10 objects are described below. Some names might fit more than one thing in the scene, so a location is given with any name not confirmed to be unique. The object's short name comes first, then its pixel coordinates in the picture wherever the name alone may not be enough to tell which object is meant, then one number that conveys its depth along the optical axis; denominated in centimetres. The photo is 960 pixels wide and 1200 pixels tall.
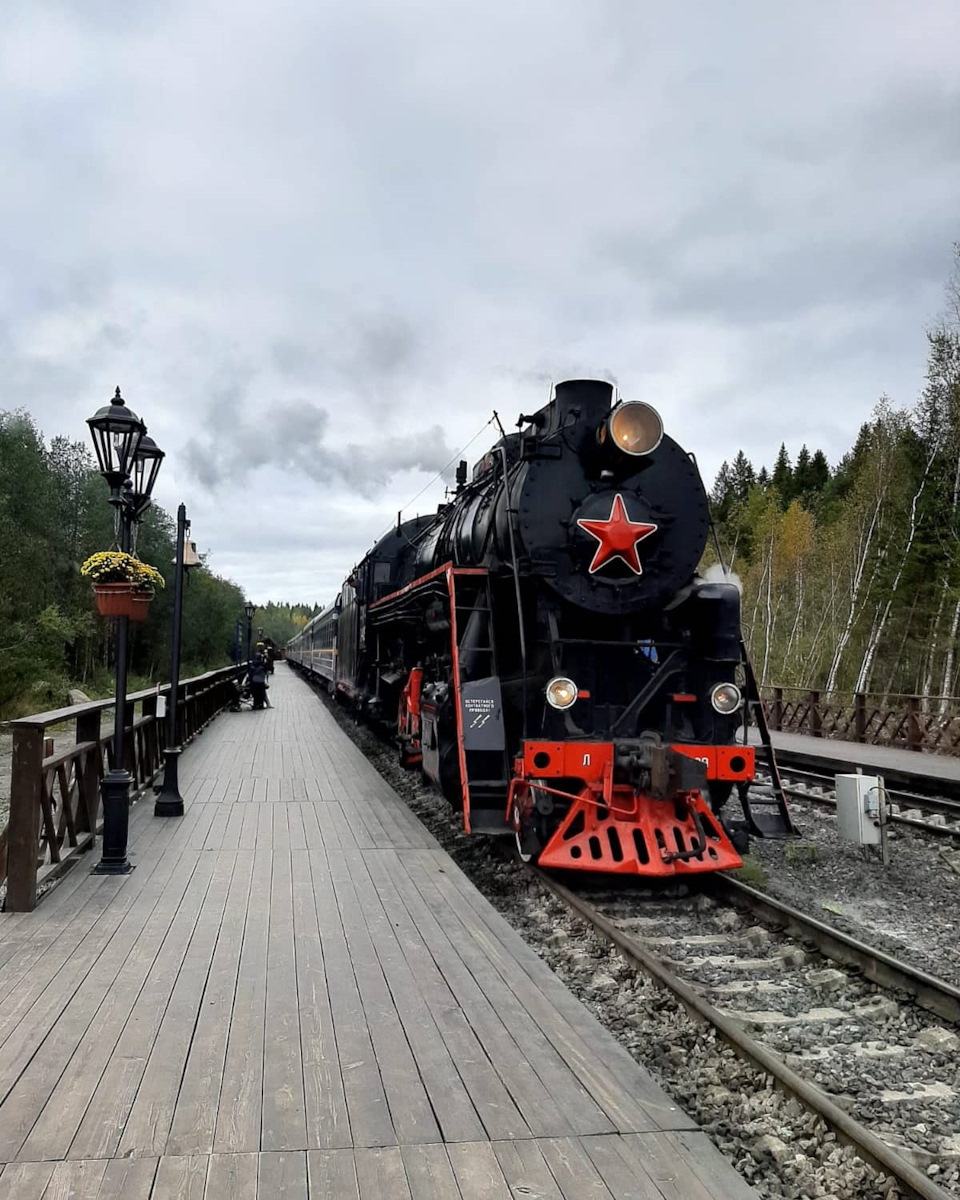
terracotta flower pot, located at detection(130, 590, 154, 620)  579
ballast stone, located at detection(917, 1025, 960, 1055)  366
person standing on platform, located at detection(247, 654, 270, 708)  2083
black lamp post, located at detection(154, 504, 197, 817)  754
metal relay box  707
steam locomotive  566
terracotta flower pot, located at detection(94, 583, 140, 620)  570
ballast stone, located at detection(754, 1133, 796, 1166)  276
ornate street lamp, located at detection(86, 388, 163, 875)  555
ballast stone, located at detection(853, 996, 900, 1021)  397
